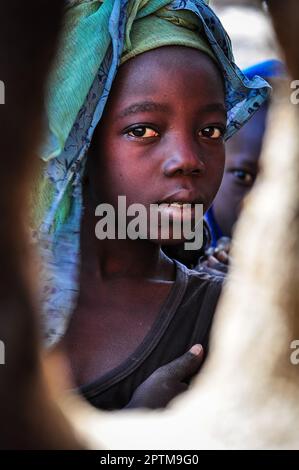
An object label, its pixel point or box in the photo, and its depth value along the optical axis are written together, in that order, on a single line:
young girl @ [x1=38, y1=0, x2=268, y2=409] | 1.16
